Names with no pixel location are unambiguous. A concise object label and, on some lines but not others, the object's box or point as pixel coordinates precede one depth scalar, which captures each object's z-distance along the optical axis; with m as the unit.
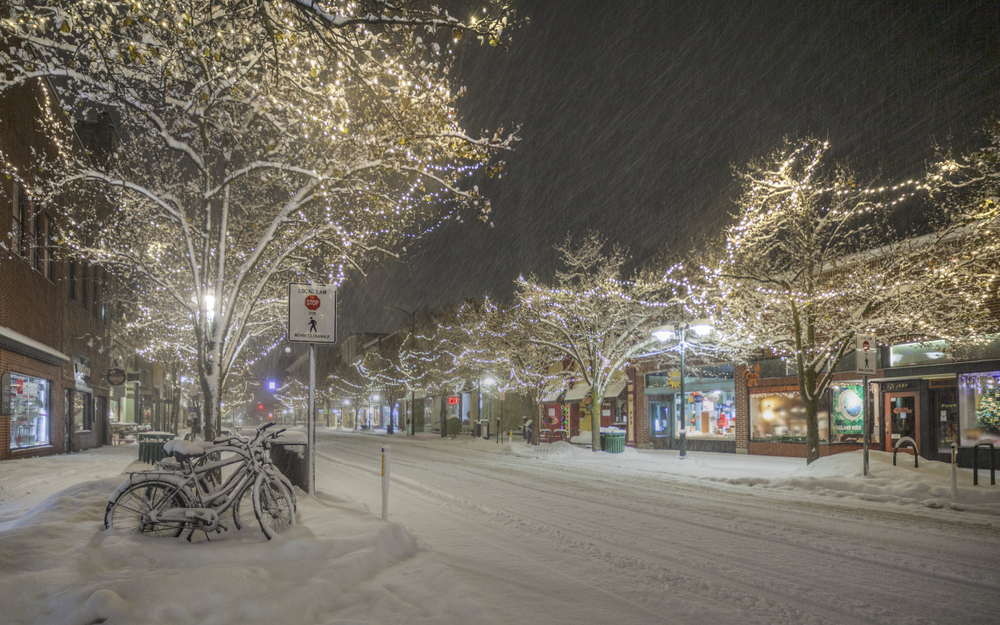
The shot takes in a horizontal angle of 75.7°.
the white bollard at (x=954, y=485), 12.37
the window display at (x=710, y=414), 28.82
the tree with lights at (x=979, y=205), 14.23
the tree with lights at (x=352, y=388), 73.55
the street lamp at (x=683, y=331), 21.89
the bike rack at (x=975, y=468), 13.56
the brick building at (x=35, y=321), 17.56
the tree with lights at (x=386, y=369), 60.32
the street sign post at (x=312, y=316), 9.34
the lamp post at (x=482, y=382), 46.14
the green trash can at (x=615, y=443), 25.05
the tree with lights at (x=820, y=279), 16.42
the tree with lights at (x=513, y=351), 30.58
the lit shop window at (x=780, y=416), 24.84
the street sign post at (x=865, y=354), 14.10
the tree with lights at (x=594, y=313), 26.59
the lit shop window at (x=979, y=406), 18.80
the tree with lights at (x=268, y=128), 6.94
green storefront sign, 23.08
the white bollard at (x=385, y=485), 8.47
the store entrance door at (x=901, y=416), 21.19
